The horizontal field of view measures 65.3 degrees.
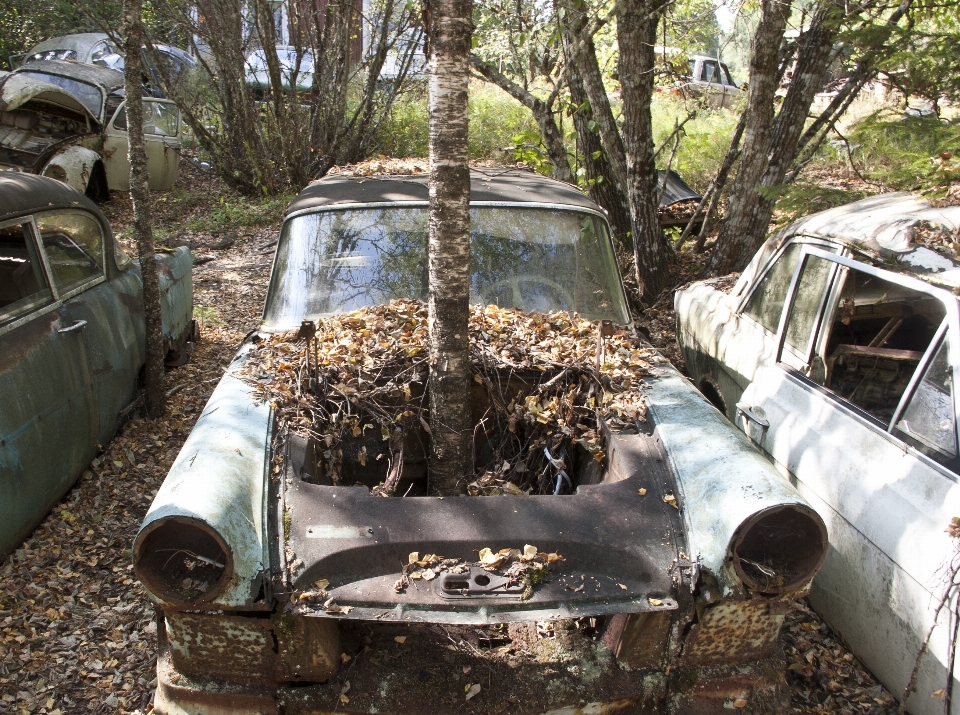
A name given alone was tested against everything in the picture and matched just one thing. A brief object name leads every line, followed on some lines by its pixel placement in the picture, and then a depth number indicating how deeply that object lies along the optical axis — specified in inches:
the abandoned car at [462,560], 94.6
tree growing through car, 117.2
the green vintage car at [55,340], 143.9
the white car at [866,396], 107.3
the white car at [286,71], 427.2
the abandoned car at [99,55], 480.1
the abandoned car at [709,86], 398.6
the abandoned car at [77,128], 362.9
